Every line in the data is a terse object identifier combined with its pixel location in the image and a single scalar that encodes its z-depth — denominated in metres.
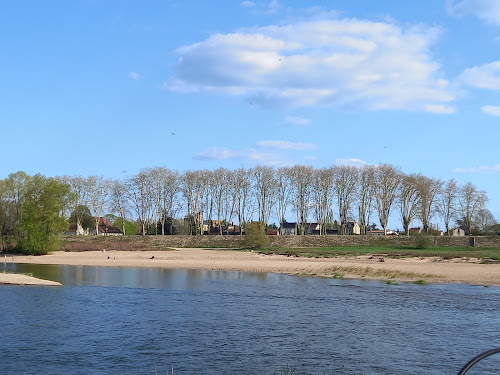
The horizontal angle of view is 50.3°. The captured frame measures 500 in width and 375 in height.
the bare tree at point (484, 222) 120.02
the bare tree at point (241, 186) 113.12
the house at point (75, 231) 121.78
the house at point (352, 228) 139.75
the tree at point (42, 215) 78.62
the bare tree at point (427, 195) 108.25
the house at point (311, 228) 131.15
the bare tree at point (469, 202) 117.50
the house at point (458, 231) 134.62
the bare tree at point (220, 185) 113.44
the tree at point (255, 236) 94.56
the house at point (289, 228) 145.48
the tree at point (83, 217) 113.94
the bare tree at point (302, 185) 110.75
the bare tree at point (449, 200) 117.19
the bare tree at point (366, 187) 108.88
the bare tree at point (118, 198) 116.19
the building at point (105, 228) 139.71
